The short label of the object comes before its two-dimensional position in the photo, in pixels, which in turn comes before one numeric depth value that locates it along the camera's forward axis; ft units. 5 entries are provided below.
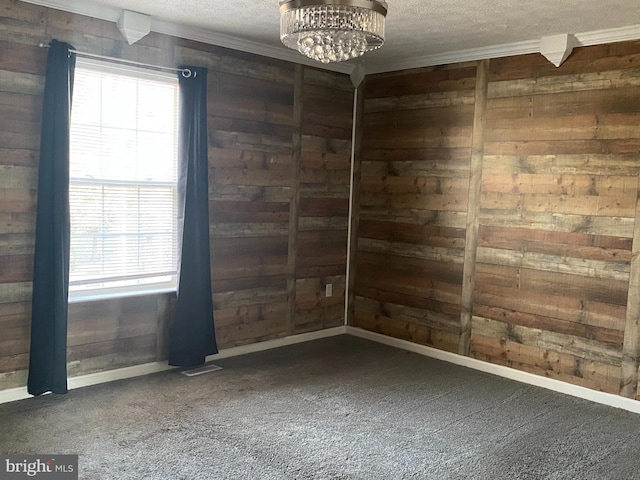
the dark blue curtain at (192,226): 14.14
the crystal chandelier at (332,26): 7.07
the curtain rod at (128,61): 12.37
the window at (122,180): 12.82
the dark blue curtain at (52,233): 12.04
